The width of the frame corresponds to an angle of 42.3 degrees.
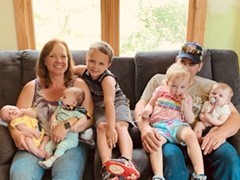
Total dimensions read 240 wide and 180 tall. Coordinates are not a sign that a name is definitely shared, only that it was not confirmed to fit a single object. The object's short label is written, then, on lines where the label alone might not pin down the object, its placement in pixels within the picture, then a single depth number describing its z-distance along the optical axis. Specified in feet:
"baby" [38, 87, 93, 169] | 6.26
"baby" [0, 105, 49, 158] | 6.16
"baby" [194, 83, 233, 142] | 6.61
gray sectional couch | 8.00
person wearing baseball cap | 5.88
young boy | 5.59
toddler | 6.01
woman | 6.06
